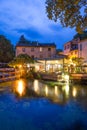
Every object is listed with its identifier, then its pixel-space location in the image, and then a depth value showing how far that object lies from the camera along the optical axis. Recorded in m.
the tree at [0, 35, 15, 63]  26.05
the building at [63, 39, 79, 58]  21.75
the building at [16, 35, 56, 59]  26.29
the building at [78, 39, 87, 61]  19.61
